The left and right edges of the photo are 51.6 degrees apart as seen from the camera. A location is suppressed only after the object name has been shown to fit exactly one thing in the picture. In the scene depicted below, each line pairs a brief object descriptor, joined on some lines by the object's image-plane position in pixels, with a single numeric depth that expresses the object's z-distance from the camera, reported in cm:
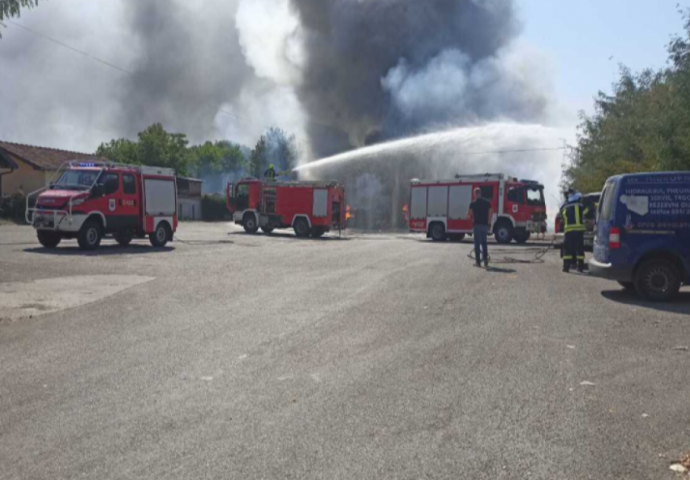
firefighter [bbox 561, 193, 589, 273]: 1511
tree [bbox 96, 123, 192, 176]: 6981
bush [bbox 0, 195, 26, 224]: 3616
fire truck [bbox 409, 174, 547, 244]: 2844
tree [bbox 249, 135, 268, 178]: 7188
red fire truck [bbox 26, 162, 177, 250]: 1833
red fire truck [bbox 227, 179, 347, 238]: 3269
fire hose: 1812
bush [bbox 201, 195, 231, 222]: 5825
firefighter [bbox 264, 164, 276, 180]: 3453
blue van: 1096
